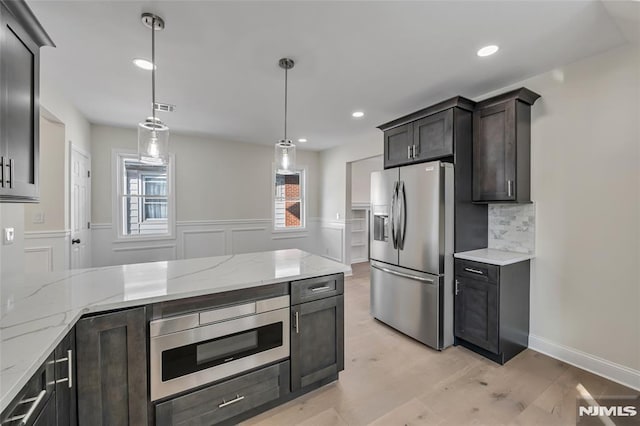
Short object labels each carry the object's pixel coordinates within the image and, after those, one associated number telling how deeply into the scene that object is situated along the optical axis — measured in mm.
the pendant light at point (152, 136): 1839
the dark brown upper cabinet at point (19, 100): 1327
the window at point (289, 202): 6012
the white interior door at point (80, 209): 3465
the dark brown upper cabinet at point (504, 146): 2582
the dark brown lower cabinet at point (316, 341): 1945
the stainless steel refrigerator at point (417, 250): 2703
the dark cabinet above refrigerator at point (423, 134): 2762
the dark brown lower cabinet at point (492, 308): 2465
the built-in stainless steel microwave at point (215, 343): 1519
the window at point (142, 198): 4562
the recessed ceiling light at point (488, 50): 2184
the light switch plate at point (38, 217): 2996
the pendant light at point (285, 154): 2389
